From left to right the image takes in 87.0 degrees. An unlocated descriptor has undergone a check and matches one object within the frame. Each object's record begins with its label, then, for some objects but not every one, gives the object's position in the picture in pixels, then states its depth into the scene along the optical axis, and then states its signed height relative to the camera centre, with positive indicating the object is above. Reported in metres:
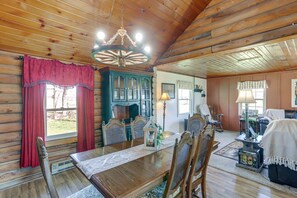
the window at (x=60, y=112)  3.19 -0.29
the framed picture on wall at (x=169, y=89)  5.23 +0.33
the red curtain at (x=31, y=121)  2.73 -0.41
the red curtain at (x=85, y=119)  3.36 -0.45
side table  3.04 -1.13
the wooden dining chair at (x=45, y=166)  1.24 -0.54
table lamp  3.28 +0.01
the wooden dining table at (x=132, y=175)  1.26 -0.72
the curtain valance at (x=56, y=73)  2.75 +0.49
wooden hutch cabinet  3.56 +0.11
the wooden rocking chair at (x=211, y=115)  6.24 -0.72
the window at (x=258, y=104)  5.87 -0.22
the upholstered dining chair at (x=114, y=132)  2.47 -0.56
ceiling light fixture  1.58 +0.52
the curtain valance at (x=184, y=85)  5.79 +0.53
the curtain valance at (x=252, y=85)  5.75 +0.52
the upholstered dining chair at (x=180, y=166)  1.34 -0.65
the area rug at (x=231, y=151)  3.79 -1.37
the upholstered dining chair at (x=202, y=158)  1.68 -0.71
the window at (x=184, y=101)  5.99 -0.10
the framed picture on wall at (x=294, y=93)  5.19 +0.17
